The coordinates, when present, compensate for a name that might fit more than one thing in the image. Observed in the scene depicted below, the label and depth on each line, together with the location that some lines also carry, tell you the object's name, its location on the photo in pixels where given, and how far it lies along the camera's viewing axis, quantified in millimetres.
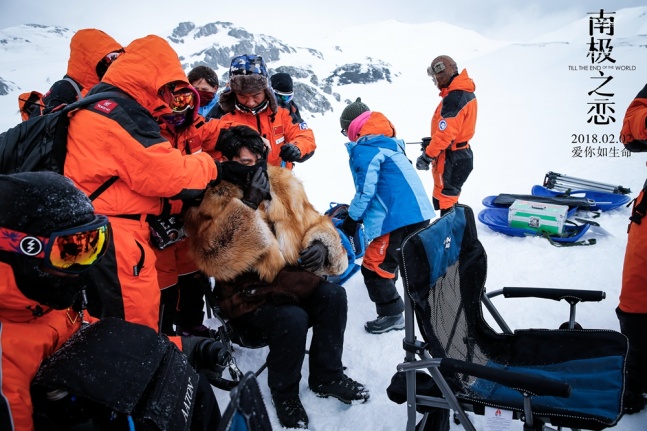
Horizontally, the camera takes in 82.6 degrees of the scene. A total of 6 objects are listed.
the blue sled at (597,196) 5074
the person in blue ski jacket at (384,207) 3094
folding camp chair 1501
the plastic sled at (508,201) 4879
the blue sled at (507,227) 4341
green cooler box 4383
